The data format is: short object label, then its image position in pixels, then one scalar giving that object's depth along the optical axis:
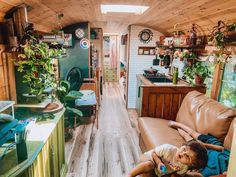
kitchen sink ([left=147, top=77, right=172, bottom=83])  4.19
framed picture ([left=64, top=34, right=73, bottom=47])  2.74
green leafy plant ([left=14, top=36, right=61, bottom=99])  1.79
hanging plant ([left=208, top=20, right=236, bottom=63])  2.27
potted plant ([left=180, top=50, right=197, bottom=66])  3.25
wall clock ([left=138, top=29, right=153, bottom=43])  5.02
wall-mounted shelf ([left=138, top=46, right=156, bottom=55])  5.13
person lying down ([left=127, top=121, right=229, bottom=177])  1.52
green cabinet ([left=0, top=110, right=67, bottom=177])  1.24
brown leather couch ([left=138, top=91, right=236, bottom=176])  2.08
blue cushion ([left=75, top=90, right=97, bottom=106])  3.87
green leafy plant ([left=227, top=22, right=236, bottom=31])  2.16
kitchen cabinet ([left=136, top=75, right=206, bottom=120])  3.15
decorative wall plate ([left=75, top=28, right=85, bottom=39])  4.62
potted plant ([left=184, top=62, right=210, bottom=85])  3.03
